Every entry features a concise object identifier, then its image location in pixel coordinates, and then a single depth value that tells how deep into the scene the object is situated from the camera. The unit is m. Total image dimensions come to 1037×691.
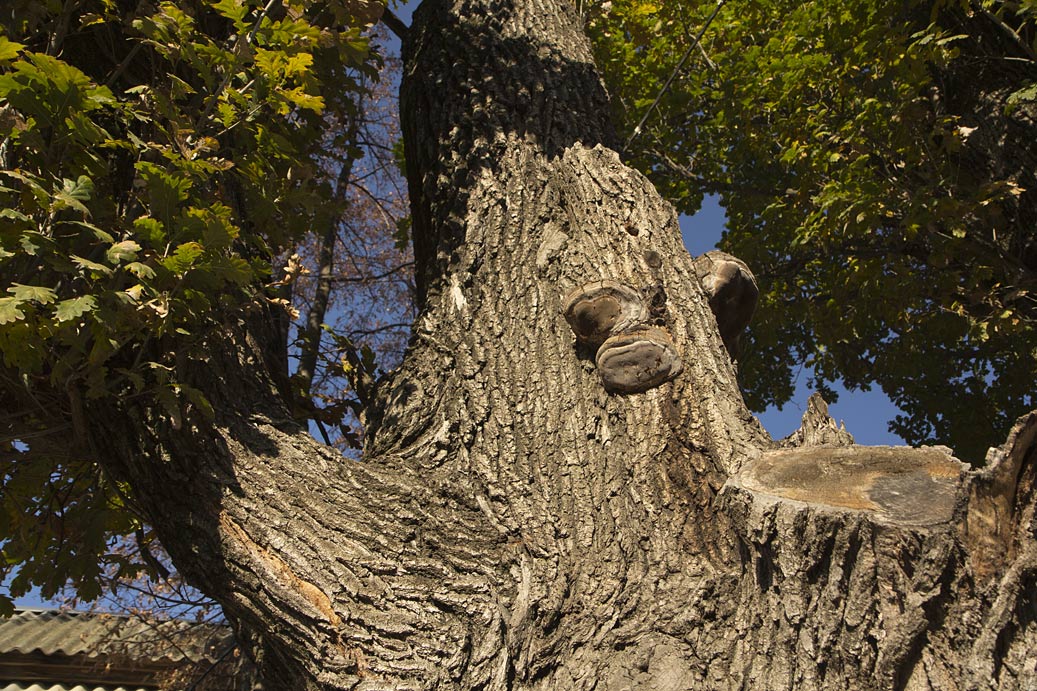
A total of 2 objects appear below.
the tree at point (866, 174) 5.26
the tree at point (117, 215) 1.94
